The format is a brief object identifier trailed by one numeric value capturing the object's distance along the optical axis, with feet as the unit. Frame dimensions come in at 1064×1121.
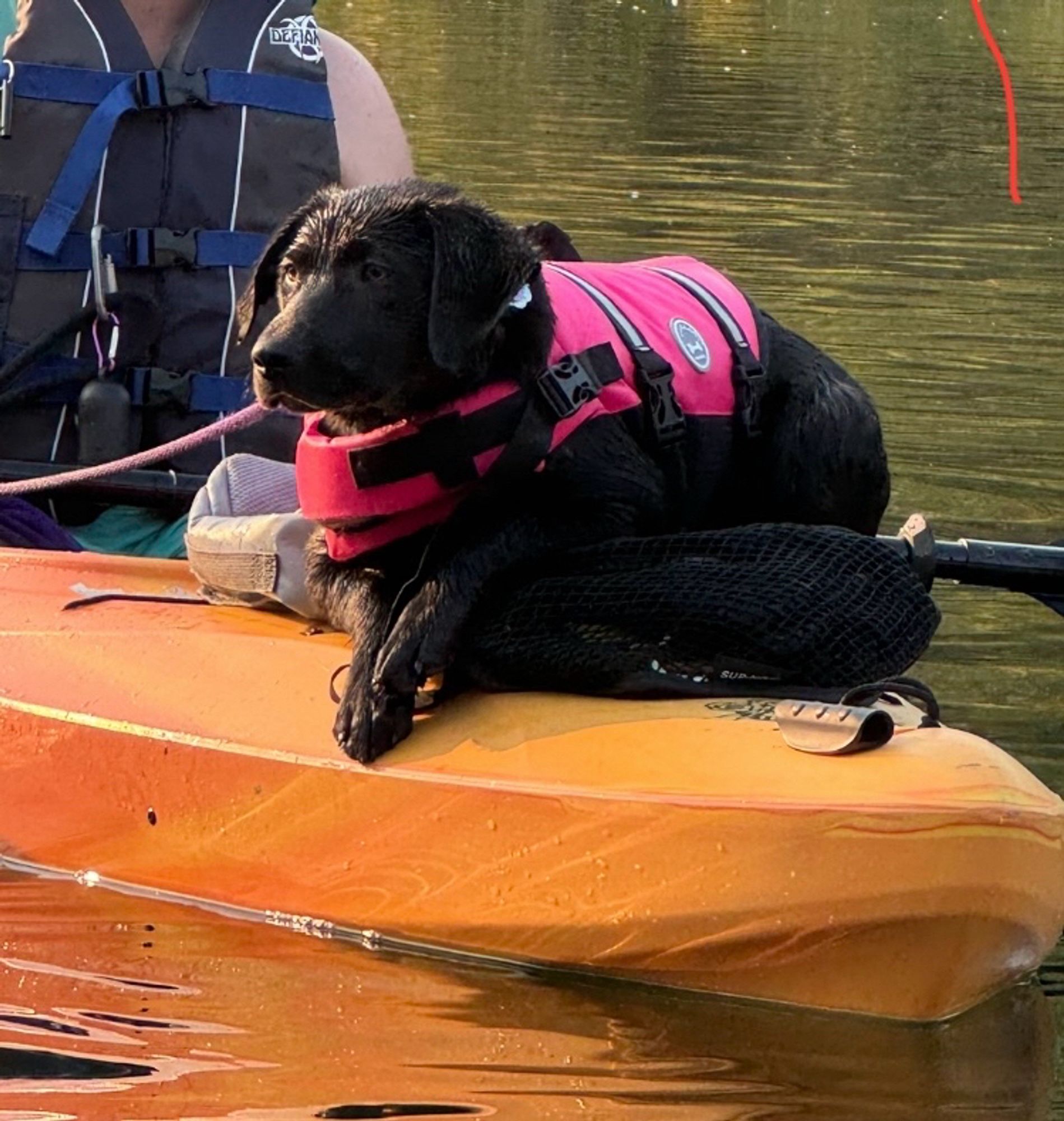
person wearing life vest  15.64
